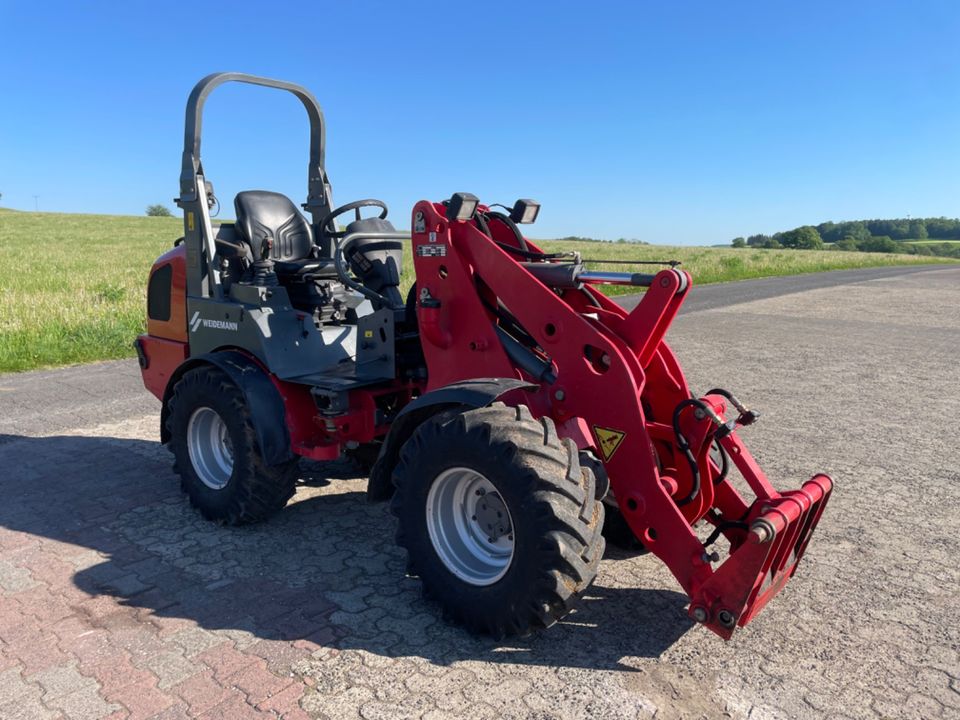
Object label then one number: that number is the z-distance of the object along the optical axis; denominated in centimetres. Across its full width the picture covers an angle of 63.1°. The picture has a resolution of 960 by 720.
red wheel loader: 326
